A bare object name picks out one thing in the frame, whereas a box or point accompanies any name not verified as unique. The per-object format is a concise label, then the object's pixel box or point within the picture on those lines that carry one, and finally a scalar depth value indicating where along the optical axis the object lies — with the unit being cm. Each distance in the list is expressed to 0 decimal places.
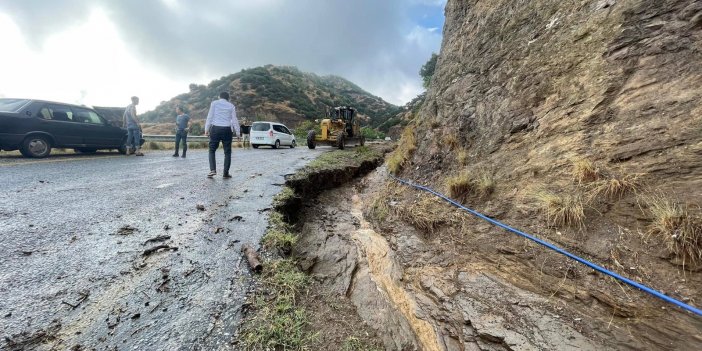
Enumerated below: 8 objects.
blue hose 204
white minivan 1778
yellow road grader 1730
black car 725
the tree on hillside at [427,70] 3778
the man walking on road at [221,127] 634
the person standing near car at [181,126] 1024
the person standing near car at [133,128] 959
